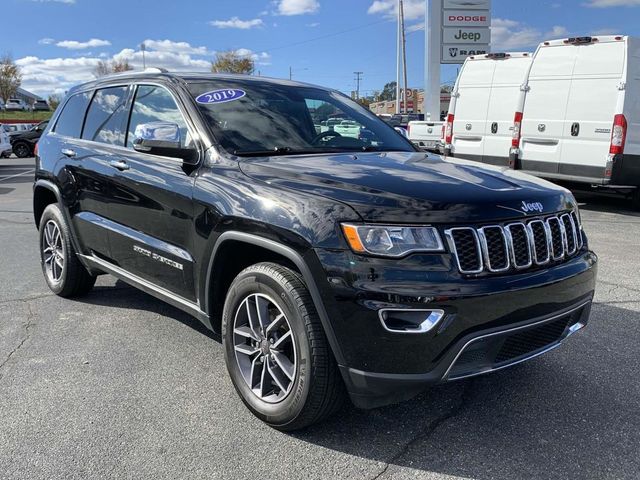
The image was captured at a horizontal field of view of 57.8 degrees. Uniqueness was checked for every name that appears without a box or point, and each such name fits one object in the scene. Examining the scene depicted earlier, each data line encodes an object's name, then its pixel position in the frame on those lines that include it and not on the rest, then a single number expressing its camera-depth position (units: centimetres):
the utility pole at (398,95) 4965
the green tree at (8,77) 6188
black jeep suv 246
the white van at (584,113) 884
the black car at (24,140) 2544
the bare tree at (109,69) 6259
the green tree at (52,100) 7825
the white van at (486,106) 1051
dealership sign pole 2117
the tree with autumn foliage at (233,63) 5571
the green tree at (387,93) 10204
